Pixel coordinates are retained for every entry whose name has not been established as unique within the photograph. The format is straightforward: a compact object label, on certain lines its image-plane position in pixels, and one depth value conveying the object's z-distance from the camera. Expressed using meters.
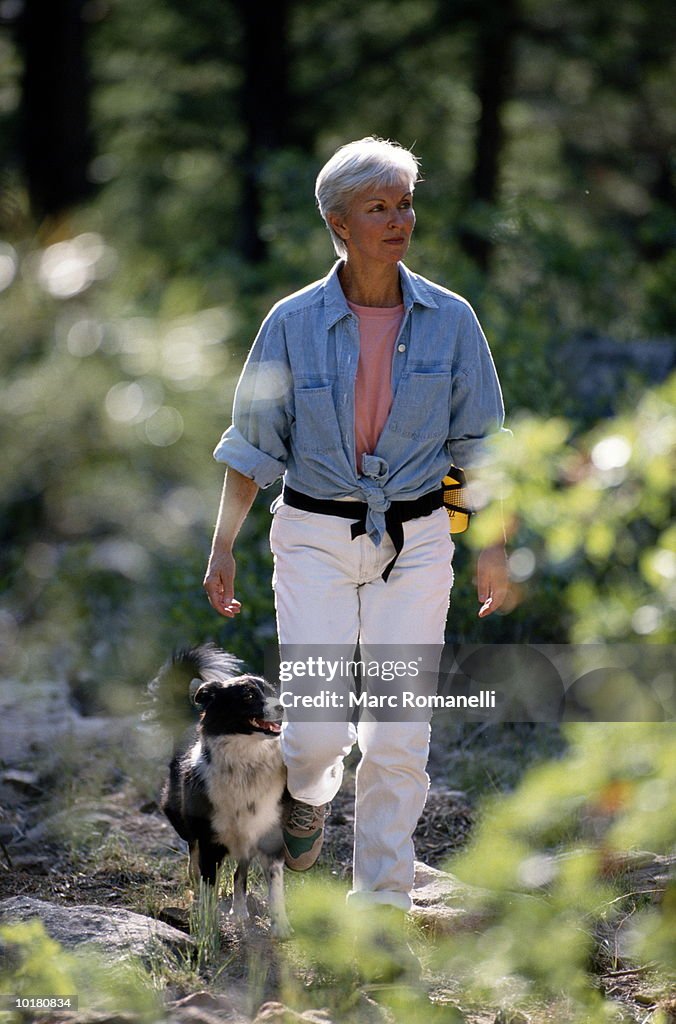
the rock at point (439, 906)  7.70
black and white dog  8.40
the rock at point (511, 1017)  6.94
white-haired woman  7.85
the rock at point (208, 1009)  6.70
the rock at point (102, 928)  7.41
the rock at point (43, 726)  11.79
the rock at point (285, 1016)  6.60
